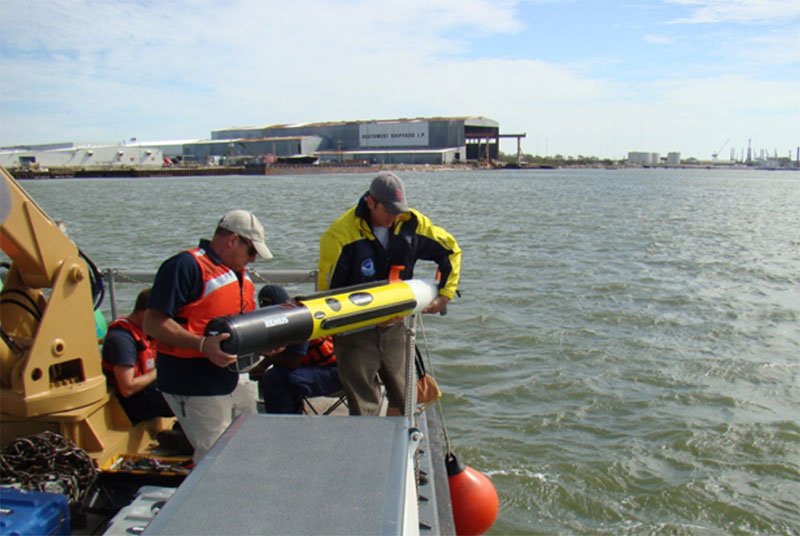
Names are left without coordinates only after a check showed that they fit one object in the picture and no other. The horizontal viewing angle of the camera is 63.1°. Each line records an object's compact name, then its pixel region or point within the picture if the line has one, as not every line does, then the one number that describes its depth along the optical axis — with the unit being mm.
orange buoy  4973
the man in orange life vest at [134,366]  4066
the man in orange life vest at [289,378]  4281
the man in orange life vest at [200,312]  3139
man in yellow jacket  3871
